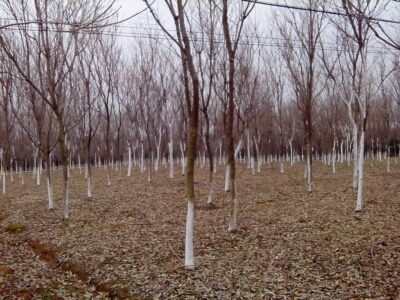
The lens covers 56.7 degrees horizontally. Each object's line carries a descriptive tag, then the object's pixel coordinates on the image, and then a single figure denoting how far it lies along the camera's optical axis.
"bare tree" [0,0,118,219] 10.04
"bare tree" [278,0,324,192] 12.87
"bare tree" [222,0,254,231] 8.16
